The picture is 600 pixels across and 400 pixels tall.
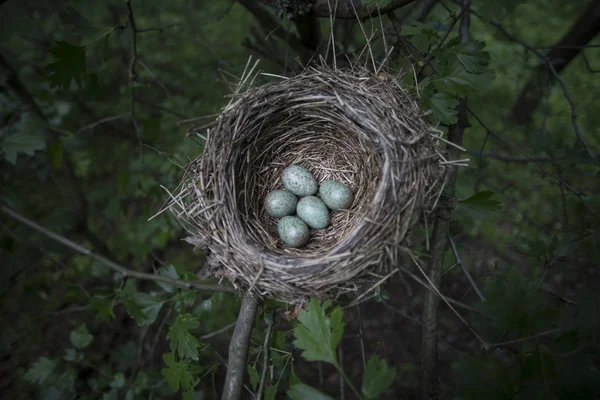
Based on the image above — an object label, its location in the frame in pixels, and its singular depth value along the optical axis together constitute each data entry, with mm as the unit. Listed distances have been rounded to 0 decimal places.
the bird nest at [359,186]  467
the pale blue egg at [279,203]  558
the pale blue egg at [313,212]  558
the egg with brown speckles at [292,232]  537
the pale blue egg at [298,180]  565
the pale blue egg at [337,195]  552
